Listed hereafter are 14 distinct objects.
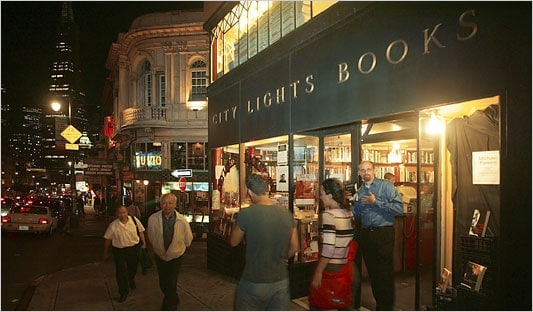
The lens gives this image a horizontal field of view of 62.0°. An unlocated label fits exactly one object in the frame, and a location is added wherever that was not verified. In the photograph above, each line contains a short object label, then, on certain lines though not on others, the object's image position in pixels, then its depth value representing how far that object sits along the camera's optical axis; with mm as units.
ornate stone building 27312
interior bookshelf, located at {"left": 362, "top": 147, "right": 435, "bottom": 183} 8531
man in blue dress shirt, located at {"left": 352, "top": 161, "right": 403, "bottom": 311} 5863
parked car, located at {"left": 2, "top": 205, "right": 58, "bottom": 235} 18688
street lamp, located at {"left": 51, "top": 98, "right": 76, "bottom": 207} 25578
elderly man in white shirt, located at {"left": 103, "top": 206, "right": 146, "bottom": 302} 7863
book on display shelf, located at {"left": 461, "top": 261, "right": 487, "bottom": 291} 5133
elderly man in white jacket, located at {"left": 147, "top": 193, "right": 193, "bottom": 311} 6598
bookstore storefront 4211
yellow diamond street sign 24125
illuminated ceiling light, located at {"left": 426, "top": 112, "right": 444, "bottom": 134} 6118
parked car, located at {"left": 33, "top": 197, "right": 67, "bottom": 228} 23645
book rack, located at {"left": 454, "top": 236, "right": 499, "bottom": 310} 4909
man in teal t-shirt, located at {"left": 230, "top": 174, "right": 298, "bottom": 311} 4102
